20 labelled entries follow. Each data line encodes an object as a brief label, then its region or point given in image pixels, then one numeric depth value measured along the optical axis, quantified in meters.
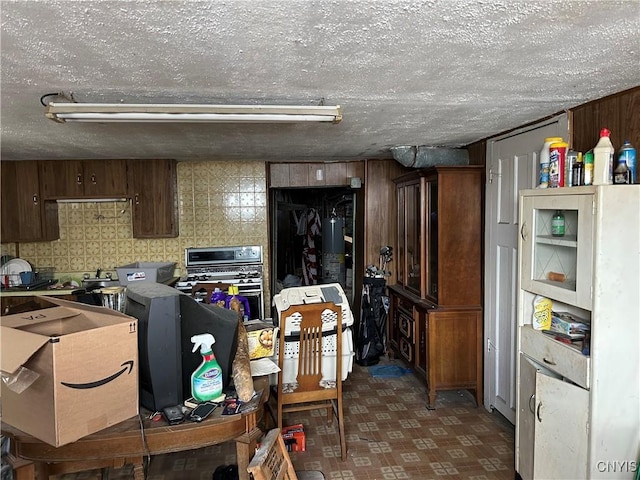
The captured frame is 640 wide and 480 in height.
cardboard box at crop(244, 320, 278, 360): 2.16
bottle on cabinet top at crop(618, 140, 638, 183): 1.90
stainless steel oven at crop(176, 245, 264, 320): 4.63
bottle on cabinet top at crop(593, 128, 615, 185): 1.90
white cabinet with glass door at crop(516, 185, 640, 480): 1.83
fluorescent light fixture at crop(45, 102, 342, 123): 1.77
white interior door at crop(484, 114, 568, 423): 2.88
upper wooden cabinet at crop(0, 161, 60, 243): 4.43
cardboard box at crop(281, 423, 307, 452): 2.88
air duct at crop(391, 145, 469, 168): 3.79
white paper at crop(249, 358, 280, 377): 2.03
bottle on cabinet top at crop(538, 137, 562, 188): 2.22
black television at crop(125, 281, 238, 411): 1.64
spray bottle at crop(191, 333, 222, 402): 1.70
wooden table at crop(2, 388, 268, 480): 1.51
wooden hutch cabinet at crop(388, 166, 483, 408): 3.46
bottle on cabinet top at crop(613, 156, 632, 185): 1.88
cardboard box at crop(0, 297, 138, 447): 1.39
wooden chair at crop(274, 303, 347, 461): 2.63
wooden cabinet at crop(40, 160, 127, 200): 4.47
